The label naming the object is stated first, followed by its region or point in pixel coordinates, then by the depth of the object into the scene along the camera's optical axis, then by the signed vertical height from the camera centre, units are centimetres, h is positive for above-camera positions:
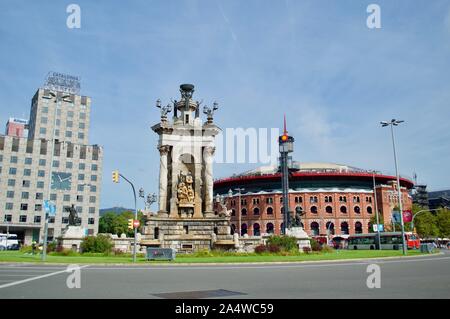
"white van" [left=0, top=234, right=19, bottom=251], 5362 -167
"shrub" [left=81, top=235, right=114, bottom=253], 3241 -108
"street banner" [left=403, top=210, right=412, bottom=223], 4436 +143
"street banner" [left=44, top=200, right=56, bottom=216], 2784 +181
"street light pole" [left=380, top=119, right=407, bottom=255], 3902 +1091
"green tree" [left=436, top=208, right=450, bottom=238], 8644 +111
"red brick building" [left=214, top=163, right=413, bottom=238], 9762 +775
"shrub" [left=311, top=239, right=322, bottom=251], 3803 -170
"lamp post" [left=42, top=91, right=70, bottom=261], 2573 +978
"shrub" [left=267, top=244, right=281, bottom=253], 3247 -157
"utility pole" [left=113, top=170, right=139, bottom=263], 2587 +361
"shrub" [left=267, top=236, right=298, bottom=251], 3362 -111
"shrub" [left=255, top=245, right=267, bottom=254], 3256 -165
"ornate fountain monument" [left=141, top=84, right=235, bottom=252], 3531 +446
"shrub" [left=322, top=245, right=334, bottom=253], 3936 -214
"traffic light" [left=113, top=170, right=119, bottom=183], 2586 +375
